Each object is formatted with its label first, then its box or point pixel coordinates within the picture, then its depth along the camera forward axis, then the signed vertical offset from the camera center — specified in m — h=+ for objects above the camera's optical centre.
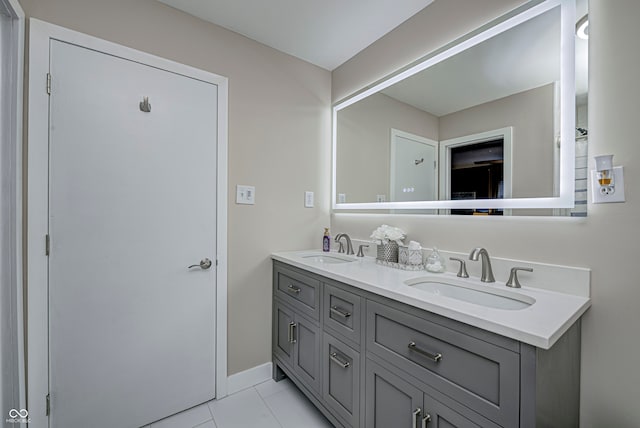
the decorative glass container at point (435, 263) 1.48 -0.27
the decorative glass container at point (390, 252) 1.73 -0.25
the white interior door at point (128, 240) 1.35 -0.16
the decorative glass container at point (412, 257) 1.58 -0.26
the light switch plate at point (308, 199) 2.24 +0.11
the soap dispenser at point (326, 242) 2.21 -0.24
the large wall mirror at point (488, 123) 1.16 +0.49
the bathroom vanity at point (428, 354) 0.78 -0.51
